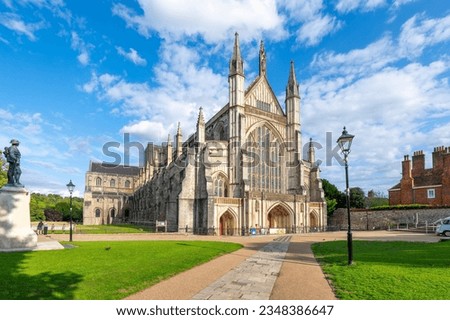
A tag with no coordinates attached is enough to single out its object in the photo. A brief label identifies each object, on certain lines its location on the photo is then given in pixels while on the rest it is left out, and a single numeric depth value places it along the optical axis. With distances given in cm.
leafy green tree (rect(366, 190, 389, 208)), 7096
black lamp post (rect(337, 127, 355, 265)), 1148
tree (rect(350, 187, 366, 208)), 5778
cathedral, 3322
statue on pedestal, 1573
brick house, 3751
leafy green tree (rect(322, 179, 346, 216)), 5270
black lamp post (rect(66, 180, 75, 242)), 2233
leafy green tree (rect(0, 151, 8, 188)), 3331
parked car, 2556
